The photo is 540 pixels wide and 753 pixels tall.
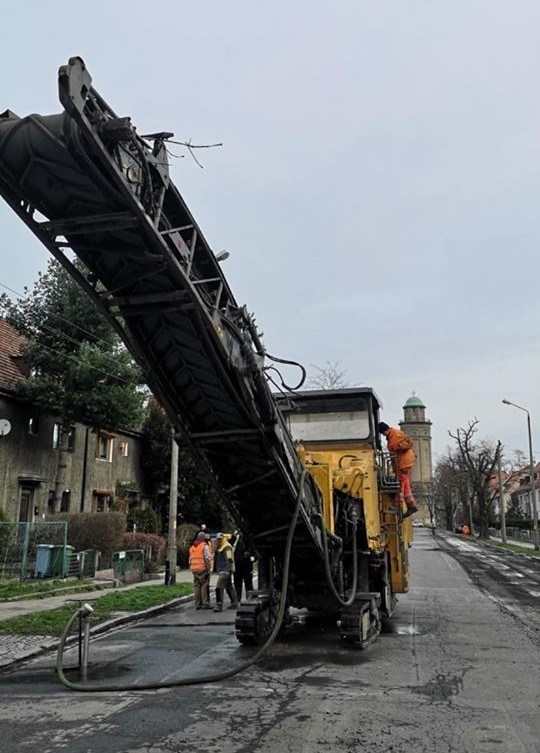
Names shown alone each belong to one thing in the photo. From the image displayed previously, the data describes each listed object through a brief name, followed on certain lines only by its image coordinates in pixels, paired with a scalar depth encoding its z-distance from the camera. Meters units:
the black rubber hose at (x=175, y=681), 7.17
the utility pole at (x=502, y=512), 50.27
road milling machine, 5.16
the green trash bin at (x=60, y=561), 19.11
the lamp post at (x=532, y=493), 39.50
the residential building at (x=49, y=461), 23.94
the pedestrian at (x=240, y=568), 14.84
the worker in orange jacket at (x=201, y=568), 14.16
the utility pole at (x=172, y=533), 18.49
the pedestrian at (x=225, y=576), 14.26
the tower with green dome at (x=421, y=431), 115.50
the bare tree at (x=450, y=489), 74.19
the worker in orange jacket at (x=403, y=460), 10.48
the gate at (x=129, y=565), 19.17
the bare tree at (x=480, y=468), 60.72
